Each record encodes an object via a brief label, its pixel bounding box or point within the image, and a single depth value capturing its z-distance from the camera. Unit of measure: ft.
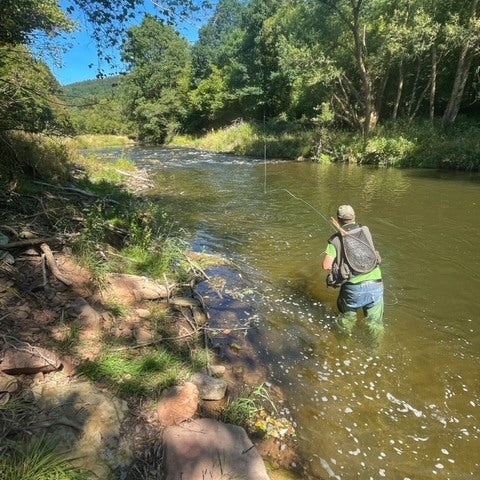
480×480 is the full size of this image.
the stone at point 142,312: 14.35
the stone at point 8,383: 8.90
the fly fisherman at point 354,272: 15.96
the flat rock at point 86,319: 11.92
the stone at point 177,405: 9.61
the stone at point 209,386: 11.00
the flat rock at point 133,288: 15.11
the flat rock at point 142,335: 12.79
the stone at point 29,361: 9.36
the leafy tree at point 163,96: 163.94
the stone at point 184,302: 16.29
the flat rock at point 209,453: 8.08
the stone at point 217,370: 12.64
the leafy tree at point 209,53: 145.69
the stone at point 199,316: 15.77
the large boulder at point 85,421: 8.05
